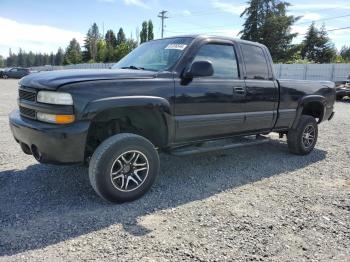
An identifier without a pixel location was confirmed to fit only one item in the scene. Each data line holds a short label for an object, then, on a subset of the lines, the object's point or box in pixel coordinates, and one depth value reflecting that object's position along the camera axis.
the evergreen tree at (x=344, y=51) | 80.19
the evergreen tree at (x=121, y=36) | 89.75
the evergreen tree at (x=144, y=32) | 82.71
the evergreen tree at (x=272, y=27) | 57.03
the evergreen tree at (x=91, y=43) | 72.78
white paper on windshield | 4.75
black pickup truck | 3.74
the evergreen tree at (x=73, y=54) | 80.59
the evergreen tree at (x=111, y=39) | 84.57
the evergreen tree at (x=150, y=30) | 82.89
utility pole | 61.64
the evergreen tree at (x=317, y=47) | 60.69
